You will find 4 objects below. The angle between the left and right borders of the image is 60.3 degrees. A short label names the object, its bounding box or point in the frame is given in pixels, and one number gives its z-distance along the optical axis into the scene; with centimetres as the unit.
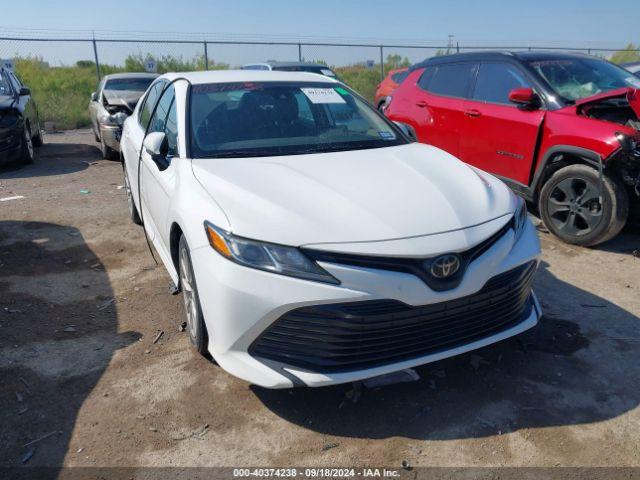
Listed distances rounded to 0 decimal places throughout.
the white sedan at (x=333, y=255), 245
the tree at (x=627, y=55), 2371
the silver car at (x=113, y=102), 938
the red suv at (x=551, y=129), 466
